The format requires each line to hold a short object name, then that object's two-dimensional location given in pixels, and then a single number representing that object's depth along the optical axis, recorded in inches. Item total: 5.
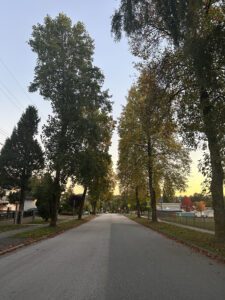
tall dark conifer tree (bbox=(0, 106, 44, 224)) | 1069.1
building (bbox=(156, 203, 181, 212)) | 3607.8
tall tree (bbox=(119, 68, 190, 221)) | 948.0
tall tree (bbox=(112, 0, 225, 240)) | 362.0
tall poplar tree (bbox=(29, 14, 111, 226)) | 804.6
